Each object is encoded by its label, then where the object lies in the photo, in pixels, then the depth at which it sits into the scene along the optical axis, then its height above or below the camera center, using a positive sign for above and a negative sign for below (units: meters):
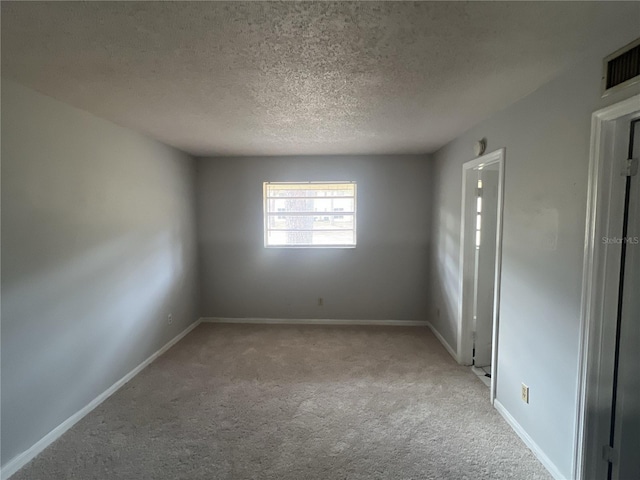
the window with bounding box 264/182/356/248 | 4.16 +0.01
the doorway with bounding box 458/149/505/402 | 2.86 -0.49
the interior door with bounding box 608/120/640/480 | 1.36 -0.66
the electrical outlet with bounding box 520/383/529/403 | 1.96 -1.20
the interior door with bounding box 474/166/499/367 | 2.85 -0.46
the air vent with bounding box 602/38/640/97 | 1.26 +0.66
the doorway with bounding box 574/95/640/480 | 1.38 -0.45
